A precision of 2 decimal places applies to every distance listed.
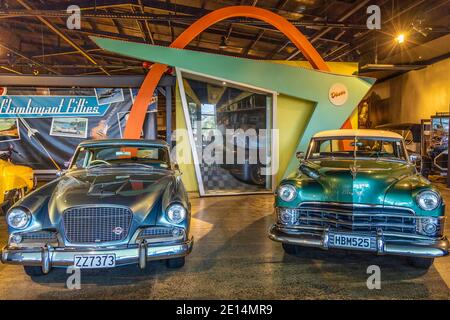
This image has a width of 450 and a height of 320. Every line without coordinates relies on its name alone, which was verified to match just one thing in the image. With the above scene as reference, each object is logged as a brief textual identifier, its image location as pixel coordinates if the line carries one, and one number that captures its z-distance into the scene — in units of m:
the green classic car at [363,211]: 3.69
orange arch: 7.89
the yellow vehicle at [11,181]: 6.30
